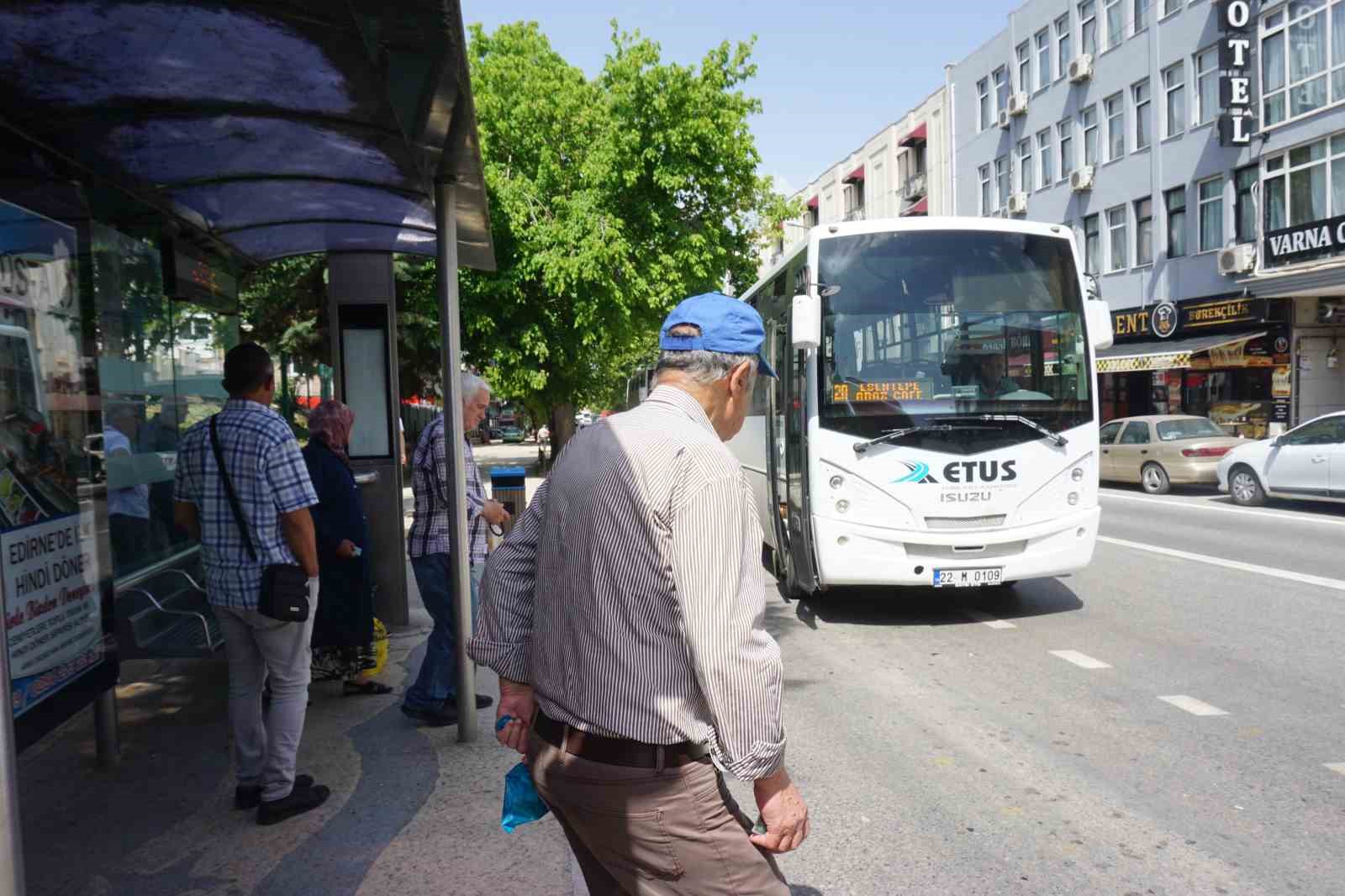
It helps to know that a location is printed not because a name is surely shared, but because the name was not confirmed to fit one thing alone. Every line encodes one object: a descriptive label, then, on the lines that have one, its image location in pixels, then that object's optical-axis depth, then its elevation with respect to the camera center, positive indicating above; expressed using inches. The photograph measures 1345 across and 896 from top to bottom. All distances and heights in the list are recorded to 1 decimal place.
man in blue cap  82.6 -20.8
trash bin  371.9 -28.8
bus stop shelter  149.3 +50.5
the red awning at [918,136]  1786.4 +429.7
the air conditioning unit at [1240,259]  999.6 +113.5
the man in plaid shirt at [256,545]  173.8 -21.0
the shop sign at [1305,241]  892.0 +117.9
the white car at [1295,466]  621.6 -53.3
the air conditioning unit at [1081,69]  1282.0 +382.4
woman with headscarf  234.7 -27.2
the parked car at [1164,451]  778.8 -51.5
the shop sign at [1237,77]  1004.6 +284.6
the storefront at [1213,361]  993.5 +21.1
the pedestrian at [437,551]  231.1 -30.7
